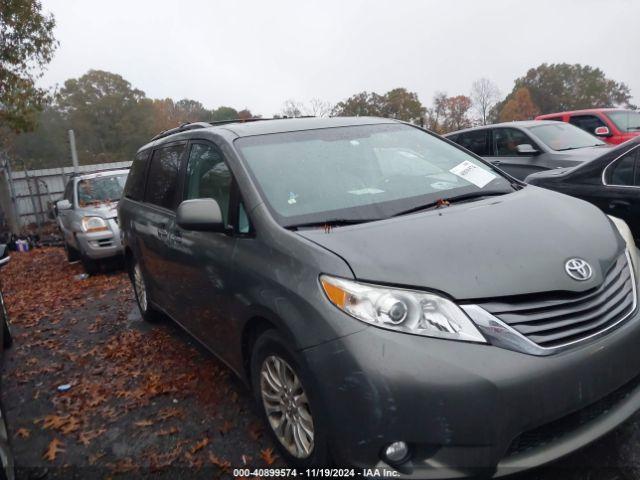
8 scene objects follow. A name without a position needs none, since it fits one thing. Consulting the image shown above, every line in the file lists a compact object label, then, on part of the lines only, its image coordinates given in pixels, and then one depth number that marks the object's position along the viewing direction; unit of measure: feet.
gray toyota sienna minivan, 6.37
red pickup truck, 32.63
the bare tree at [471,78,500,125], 203.72
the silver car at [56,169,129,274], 27.25
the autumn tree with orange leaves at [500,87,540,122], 199.41
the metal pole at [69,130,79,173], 64.33
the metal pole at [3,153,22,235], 53.45
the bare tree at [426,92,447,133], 203.24
